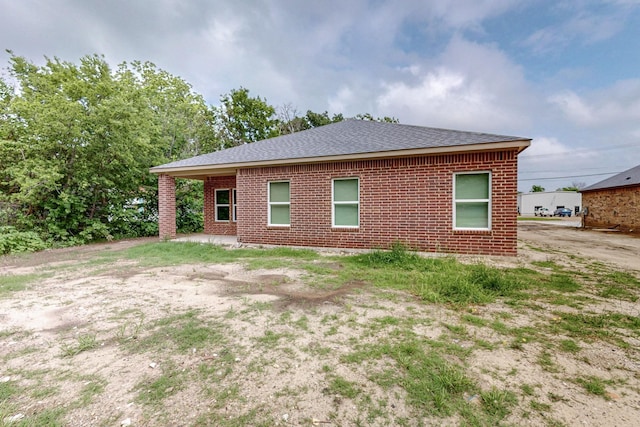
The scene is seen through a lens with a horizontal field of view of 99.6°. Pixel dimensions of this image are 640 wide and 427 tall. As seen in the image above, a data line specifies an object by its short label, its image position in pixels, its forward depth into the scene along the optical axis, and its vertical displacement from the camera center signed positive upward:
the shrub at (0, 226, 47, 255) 8.47 -0.92
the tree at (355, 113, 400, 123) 30.91 +10.87
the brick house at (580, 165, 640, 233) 15.98 +0.58
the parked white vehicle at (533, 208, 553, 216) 45.69 -0.18
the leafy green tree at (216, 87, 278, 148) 27.58 +9.72
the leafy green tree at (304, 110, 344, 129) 31.60 +10.99
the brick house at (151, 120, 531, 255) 7.06 +0.70
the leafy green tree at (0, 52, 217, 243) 9.60 +2.32
